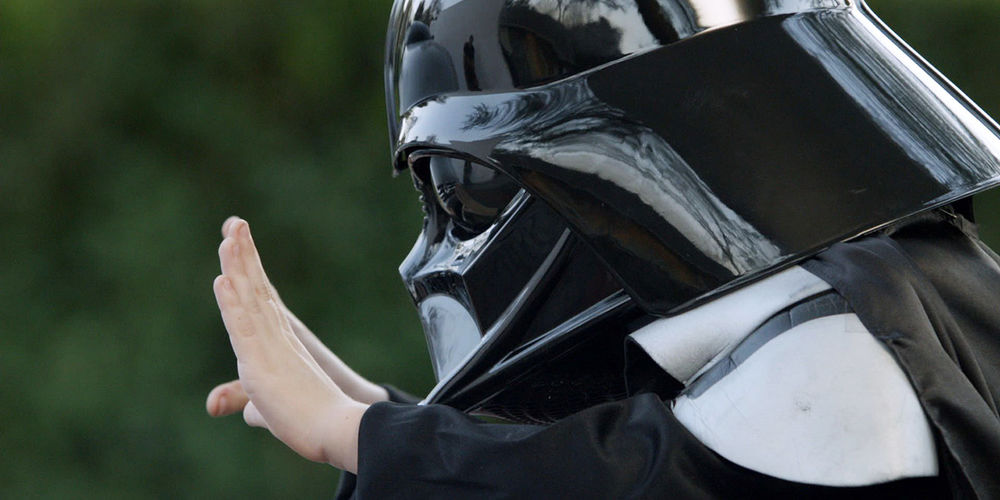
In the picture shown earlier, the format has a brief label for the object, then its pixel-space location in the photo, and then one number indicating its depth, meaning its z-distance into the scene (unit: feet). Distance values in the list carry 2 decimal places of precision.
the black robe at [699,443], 9.56
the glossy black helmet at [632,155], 9.71
